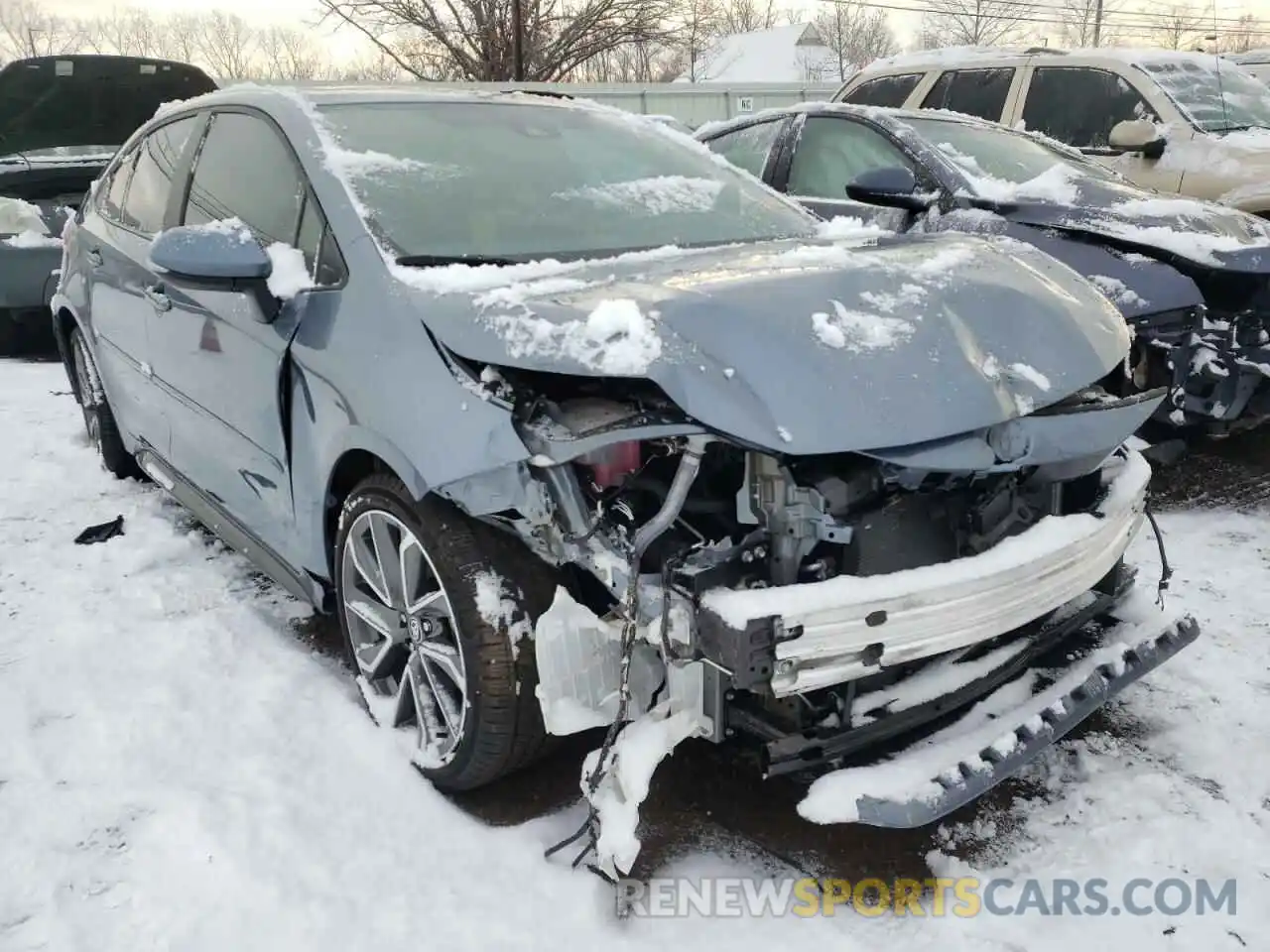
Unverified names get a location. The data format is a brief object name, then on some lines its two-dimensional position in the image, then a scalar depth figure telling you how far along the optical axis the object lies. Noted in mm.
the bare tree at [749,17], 62531
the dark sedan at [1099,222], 4367
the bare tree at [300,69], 43844
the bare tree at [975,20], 49812
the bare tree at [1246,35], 43719
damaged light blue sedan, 2064
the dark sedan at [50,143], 7113
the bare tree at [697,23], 23958
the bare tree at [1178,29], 44406
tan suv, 6312
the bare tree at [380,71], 25381
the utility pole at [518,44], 21078
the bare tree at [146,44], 46556
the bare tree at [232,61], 48188
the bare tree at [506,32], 22297
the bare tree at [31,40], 48000
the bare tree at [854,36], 55562
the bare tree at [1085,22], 47031
